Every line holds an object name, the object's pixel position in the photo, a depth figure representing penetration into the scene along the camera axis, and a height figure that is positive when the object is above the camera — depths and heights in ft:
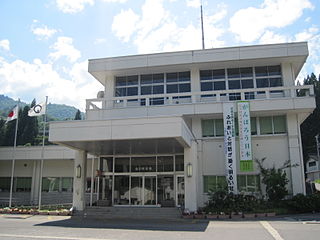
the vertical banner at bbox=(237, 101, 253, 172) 66.28 +10.76
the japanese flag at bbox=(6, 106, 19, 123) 75.05 +16.99
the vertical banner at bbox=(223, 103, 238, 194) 65.00 +8.93
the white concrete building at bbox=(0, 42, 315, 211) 65.98 +15.31
